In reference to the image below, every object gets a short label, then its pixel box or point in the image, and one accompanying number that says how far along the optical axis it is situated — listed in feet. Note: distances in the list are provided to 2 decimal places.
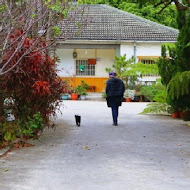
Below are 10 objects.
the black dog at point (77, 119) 50.89
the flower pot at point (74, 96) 100.92
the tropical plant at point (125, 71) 98.05
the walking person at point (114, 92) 53.21
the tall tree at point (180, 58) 56.03
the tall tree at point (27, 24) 29.71
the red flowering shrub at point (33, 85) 36.01
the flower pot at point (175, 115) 63.36
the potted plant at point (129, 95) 97.81
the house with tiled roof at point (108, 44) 109.63
